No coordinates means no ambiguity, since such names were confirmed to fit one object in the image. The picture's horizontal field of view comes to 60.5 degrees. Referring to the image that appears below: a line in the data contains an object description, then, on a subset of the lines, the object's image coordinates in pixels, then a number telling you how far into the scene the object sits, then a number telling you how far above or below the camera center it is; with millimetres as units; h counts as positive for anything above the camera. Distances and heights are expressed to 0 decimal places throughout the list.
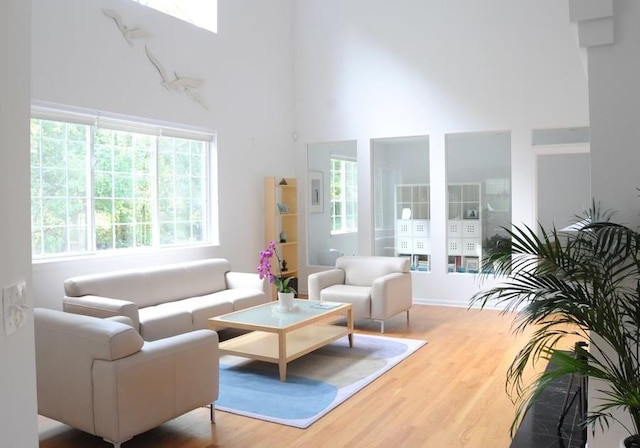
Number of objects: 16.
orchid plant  5270 -523
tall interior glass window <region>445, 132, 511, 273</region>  7320 +298
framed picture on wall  8734 +418
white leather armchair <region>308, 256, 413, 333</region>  5906 -792
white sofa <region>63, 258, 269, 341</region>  4746 -732
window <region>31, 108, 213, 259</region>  5238 +386
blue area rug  3803 -1302
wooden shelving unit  7926 +27
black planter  2273 -960
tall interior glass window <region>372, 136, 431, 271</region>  7859 +258
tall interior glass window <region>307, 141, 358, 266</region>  8477 +258
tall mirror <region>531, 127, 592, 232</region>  6844 +507
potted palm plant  2244 -347
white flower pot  5223 -775
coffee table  4496 -1058
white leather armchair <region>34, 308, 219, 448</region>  3008 -885
